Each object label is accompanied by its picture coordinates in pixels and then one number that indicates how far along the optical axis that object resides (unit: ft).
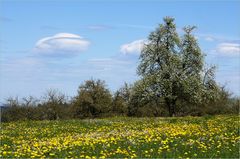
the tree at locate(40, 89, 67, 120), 153.89
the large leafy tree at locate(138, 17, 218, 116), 152.87
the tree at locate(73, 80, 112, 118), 172.65
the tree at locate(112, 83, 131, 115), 173.88
